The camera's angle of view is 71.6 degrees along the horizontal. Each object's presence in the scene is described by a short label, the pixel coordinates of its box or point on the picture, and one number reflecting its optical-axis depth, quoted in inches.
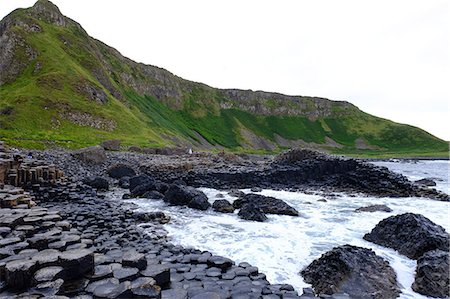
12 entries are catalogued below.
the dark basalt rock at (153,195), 924.0
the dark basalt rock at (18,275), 234.1
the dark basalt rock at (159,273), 278.1
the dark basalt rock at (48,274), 234.8
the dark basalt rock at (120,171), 1298.0
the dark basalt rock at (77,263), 255.9
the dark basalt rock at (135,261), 286.4
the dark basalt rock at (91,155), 1425.9
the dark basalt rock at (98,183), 1007.0
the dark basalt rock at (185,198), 824.9
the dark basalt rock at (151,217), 645.1
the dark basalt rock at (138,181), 1043.3
